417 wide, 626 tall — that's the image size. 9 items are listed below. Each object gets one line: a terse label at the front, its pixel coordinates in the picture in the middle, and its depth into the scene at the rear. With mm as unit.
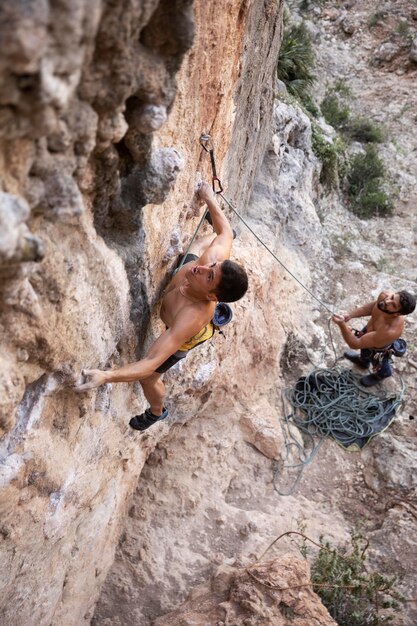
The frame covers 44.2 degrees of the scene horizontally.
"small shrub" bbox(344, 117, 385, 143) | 9414
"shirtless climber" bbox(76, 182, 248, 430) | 2619
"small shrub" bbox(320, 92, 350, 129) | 9500
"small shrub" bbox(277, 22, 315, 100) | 8623
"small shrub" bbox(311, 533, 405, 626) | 3504
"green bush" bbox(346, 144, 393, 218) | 8141
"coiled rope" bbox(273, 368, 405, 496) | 5012
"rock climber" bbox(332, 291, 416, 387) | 4918
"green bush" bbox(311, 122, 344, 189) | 7609
